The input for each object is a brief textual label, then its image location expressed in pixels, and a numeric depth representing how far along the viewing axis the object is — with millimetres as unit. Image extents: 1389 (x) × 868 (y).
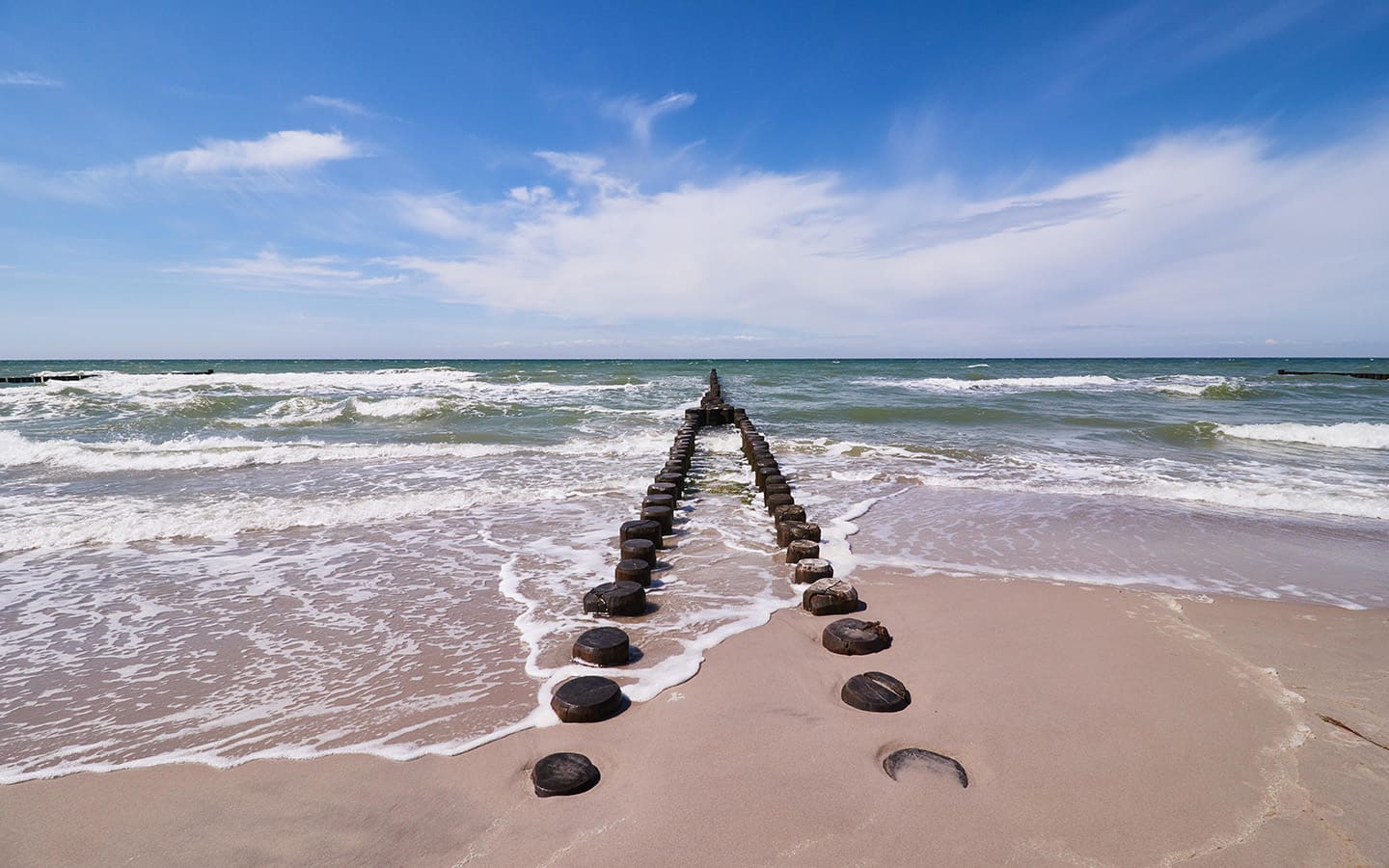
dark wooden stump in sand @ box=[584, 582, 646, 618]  3691
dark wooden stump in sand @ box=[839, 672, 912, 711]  2543
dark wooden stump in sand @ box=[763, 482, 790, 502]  5996
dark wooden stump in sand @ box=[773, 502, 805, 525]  5242
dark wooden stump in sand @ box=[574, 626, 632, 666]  3047
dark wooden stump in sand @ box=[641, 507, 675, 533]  5402
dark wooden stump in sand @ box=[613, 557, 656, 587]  4000
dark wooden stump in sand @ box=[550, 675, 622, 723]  2520
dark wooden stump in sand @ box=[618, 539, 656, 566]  4328
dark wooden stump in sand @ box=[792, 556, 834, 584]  4083
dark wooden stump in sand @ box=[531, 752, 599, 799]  2078
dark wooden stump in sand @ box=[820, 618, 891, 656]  3137
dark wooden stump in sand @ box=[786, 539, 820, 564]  4477
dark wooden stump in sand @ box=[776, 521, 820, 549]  4816
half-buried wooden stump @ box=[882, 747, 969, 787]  2145
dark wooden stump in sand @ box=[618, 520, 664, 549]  4867
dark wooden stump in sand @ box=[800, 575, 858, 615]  3658
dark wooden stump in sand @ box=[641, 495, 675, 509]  5715
